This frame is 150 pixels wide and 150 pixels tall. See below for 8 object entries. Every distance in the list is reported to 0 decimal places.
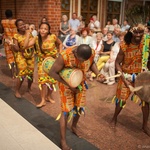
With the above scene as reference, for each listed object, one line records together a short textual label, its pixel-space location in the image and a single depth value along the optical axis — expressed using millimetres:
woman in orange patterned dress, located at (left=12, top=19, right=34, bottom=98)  3908
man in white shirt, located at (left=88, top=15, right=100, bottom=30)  8205
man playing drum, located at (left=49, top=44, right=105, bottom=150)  2156
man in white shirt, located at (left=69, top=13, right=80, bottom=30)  7789
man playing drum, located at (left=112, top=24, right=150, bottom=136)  2752
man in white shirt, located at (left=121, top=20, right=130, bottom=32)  7921
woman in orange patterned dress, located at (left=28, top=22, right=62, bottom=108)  3454
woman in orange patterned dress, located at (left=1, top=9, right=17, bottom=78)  4968
